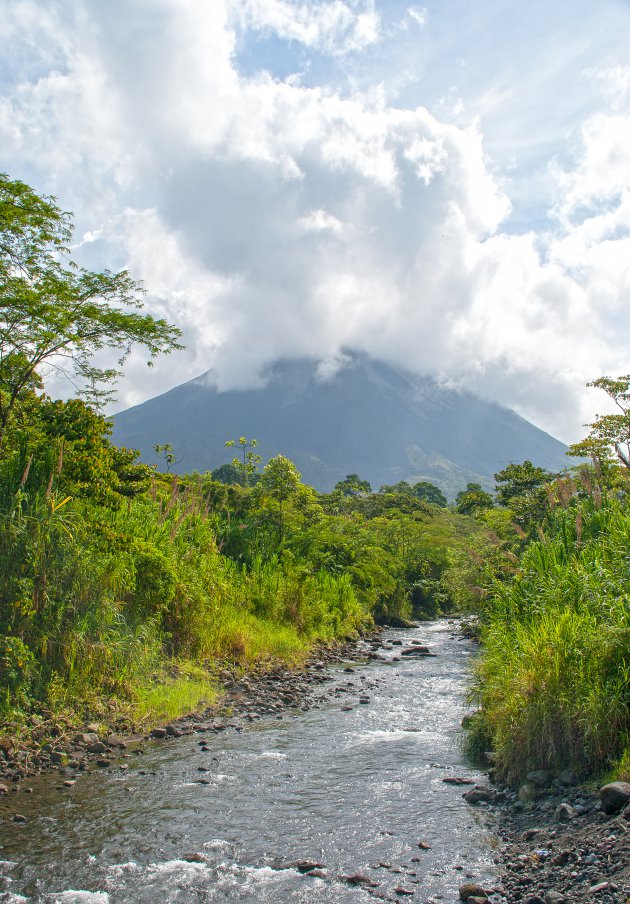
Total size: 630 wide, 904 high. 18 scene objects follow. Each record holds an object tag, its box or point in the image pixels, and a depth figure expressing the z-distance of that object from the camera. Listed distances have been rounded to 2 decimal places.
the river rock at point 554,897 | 5.39
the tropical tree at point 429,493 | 90.10
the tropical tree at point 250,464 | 25.70
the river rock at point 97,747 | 9.65
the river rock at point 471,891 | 5.80
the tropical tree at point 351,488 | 67.01
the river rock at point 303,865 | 6.49
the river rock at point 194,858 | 6.69
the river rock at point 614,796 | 6.38
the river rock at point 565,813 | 6.79
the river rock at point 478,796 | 7.99
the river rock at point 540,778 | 7.70
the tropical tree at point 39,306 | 11.95
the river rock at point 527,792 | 7.58
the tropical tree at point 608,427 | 22.67
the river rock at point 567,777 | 7.48
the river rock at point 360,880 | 6.13
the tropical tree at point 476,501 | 51.47
